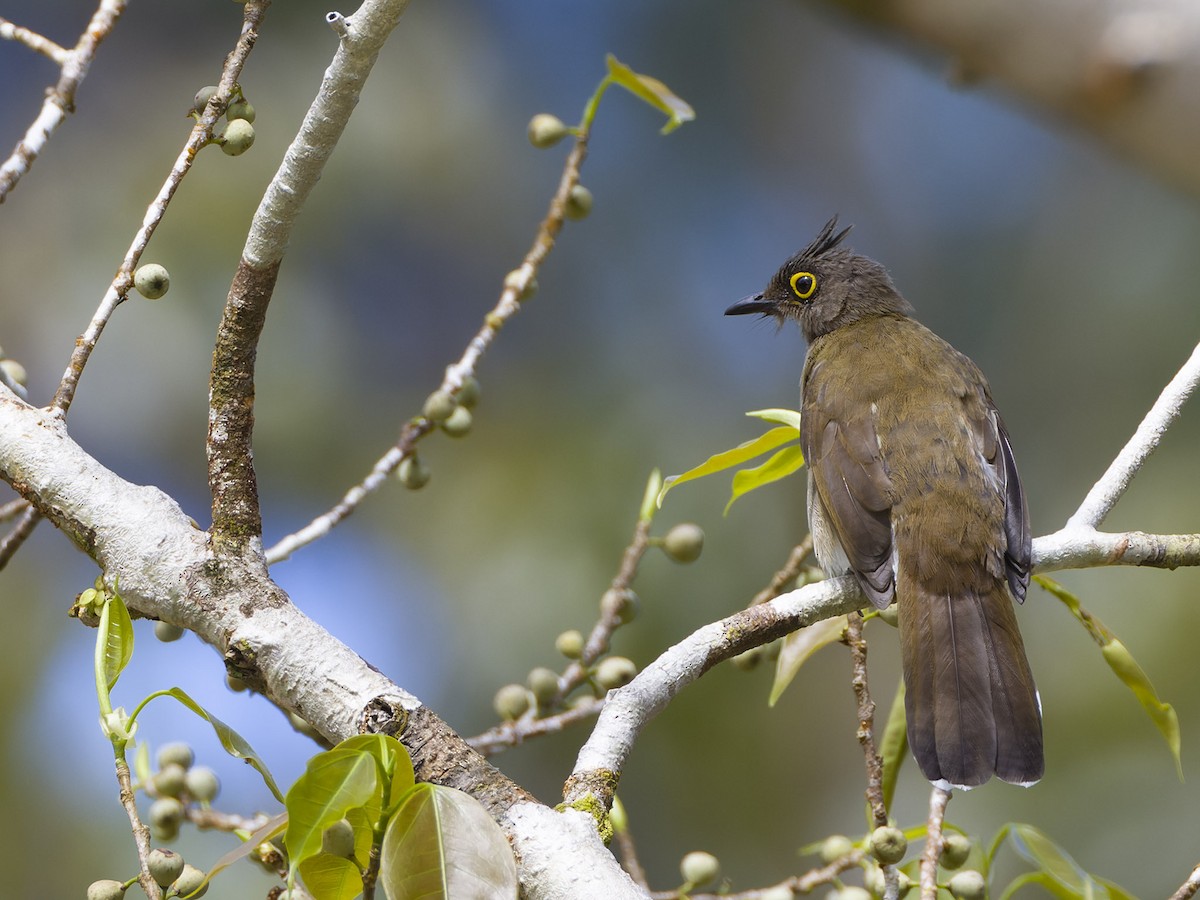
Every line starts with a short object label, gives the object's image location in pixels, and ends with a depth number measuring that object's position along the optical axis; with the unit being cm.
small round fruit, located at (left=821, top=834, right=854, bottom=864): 462
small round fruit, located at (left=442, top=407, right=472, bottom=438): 540
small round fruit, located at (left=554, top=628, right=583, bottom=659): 521
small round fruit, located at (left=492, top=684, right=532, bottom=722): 512
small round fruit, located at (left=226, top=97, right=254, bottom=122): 419
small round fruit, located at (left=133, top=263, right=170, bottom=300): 410
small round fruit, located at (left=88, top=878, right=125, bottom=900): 349
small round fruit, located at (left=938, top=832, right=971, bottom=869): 434
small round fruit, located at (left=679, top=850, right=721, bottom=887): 461
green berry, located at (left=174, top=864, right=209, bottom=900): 335
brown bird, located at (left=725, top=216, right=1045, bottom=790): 556
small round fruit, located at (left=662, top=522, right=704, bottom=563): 539
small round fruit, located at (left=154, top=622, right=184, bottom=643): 419
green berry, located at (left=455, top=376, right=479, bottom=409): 541
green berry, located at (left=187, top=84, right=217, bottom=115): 416
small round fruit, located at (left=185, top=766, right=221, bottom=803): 477
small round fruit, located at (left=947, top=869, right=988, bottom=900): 431
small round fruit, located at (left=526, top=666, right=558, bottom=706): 504
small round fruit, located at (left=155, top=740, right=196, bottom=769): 482
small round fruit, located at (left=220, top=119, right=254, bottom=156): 407
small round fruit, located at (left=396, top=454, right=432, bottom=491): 557
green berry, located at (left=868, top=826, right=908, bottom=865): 397
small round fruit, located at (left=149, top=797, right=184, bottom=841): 454
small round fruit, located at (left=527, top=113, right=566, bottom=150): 567
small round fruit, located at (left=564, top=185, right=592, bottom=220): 543
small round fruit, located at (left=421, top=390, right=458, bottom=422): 527
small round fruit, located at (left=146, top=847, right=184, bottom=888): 328
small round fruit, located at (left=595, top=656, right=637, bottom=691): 490
